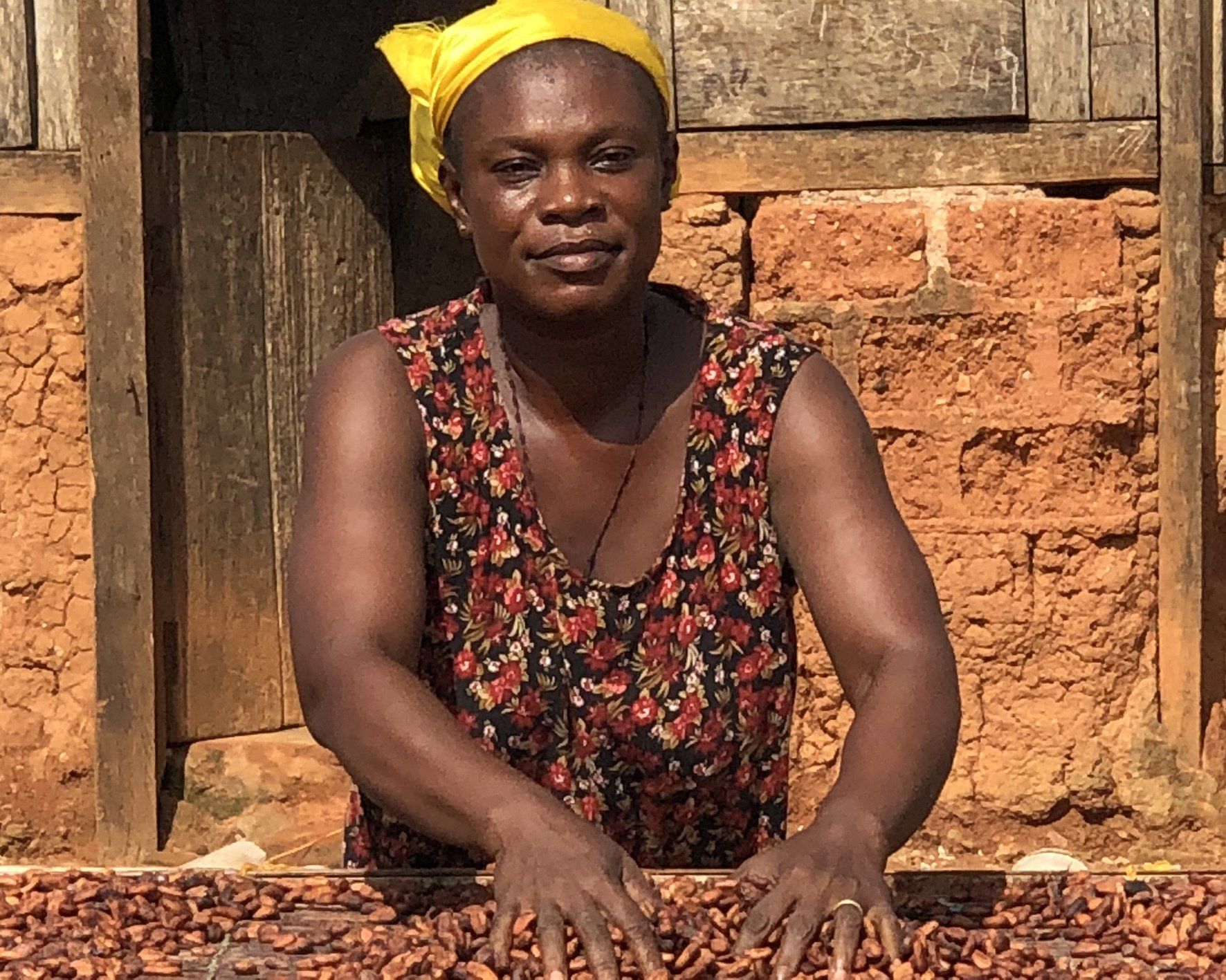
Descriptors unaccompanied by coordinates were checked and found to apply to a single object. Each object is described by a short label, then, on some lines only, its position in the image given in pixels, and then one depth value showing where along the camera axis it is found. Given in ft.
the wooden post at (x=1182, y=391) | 18.75
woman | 10.53
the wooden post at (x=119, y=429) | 19.21
